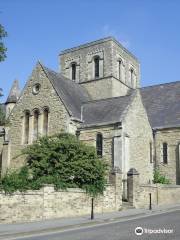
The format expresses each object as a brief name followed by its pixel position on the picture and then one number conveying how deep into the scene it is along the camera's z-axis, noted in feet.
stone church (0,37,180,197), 92.68
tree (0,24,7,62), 67.10
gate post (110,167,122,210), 75.25
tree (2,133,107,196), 68.54
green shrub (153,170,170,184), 103.24
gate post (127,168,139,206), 79.15
